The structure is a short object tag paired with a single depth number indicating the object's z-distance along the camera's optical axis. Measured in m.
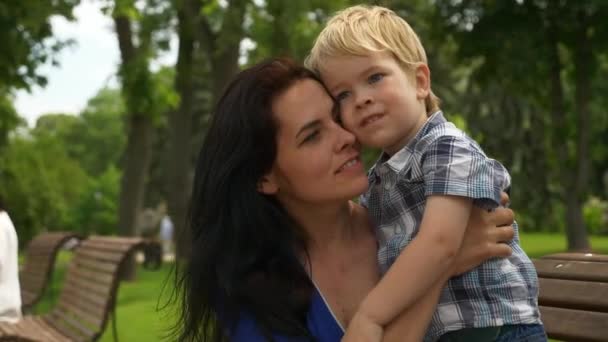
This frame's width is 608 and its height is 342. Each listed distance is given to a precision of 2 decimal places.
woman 2.67
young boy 2.51
